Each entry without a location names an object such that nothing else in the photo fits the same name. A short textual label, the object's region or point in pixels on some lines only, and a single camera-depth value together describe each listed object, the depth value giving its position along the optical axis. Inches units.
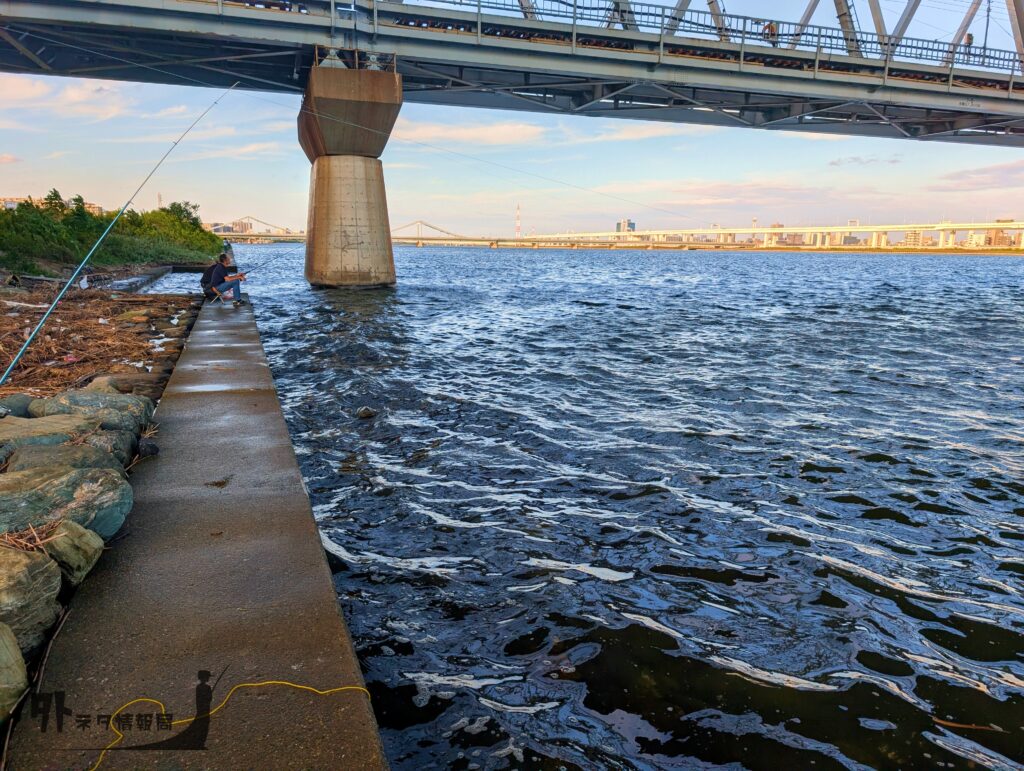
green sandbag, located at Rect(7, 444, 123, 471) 176.9
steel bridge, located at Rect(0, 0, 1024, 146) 1134.4
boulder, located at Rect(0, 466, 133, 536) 145.9
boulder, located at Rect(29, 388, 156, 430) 233.5
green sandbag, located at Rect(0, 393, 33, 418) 238.5
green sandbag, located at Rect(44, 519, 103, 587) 139.7
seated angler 744.3
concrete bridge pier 1177.4
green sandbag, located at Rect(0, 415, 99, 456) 197.0
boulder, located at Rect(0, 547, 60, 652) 116.3
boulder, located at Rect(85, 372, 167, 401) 294.7
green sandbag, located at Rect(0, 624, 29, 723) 102.1
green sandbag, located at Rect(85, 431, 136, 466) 204.2
